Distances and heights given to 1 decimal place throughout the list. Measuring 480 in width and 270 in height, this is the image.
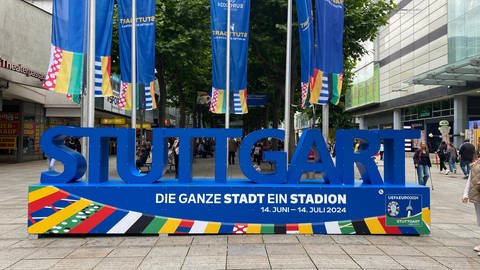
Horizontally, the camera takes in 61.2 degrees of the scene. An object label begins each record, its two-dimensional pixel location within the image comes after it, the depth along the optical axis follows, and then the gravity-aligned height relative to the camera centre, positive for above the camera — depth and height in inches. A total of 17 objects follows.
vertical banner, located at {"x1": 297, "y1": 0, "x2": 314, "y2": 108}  506.0 +135.9
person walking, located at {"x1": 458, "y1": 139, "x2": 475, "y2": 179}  698.2 -18.2
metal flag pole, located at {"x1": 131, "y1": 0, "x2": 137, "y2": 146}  500.7 +101.7
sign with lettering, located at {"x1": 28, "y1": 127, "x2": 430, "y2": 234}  295.4 -39.8
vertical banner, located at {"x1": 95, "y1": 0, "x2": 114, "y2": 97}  424.5 +100.9
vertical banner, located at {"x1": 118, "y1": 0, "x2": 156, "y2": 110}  509.7 +123.5
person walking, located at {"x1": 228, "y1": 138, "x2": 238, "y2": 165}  930.7 -22.5
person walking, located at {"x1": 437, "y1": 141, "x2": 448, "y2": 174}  900.7 -25.5
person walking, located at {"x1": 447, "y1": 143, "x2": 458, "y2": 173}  872.3 -31.2
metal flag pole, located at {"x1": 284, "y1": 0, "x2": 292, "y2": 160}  564.7 +117.0
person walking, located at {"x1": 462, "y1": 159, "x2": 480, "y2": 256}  264.8 -29.5
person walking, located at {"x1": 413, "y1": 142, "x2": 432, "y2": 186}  538.0 -27.5
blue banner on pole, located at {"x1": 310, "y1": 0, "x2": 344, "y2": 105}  458.9 +103.7
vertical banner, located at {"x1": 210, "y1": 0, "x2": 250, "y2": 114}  536.7 +120.5
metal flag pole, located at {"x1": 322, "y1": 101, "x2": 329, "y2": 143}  506.6 +29.2
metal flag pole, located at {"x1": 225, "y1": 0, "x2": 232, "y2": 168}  530.5 +93.8
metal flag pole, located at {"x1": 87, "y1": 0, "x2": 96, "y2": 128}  391.5 +74.8
